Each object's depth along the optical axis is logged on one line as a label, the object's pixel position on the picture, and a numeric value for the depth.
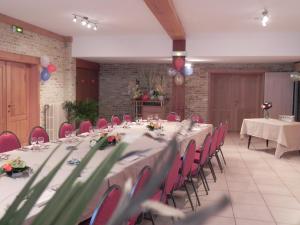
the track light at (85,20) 5.60
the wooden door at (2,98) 5.81
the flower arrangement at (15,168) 2.41
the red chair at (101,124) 5.67
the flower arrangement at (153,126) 5.13
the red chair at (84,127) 5.19
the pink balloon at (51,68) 6.86
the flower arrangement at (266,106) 7.24
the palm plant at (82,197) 0.36
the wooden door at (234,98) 9.71
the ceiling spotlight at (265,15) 4.84
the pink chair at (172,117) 7.00
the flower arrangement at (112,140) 3.50
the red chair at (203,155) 3.85
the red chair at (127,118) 6.52
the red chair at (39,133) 4.17
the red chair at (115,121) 5.94
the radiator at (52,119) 7.06
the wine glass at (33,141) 3.64
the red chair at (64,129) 4.68
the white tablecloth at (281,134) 6.11
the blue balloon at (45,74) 6.75
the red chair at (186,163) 3.15
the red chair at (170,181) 2.63
